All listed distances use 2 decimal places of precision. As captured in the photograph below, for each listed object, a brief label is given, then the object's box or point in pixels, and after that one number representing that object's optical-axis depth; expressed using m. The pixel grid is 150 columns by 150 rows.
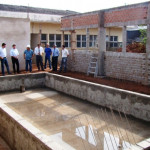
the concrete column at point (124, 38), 11.15
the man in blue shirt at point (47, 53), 15.12
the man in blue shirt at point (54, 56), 14.48
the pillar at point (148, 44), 10.07
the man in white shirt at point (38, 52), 14.30
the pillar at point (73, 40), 14.91
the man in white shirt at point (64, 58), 14.32
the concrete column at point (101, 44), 12.41
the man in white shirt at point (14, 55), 13.34
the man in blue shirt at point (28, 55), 13.73
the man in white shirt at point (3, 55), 12.59
